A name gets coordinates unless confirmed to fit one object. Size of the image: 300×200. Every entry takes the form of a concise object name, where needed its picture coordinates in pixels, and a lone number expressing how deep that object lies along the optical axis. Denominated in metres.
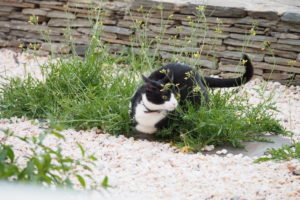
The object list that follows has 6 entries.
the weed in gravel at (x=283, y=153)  7.20
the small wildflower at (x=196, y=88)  7.87
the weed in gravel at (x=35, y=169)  4.18
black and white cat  8.02
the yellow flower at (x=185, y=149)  7.89
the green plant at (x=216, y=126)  8.13
